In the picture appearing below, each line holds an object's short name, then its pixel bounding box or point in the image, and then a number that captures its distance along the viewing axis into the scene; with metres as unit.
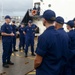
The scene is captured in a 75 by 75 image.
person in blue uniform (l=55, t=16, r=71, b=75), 1.80
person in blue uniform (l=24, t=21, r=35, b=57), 5.12
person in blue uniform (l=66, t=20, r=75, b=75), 2.29
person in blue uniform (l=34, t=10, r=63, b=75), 1.67
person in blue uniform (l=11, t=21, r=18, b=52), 5.67
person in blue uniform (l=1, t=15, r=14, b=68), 3.81
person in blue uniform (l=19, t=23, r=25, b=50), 6.31
